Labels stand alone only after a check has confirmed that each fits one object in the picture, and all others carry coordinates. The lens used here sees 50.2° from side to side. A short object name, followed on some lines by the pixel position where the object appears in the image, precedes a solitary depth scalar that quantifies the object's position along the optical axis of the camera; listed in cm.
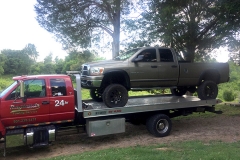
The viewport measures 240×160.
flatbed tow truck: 639
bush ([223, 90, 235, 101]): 1730
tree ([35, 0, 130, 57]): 1426
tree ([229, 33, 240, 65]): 1079
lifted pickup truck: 742
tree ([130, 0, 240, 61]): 1016
